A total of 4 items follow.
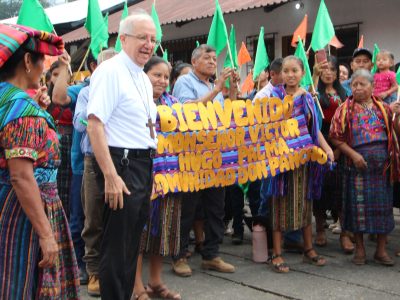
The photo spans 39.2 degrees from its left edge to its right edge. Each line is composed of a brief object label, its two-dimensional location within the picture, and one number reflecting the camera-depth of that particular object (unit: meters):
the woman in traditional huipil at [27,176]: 2.41
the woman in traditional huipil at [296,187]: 4.91
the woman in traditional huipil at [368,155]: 4.94
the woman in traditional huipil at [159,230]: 4.03
